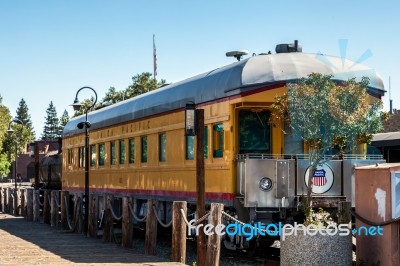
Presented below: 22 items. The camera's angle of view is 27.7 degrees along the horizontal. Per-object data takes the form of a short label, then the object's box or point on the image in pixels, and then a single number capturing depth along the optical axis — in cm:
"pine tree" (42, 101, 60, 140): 17225
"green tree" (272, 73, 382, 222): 1214
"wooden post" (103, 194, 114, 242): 1727
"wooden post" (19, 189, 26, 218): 2720
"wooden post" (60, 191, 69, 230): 2090
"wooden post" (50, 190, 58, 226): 2231
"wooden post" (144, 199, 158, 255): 1445
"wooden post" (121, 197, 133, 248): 1591
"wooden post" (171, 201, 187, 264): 1273
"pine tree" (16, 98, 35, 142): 17125
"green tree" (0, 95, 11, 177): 7594
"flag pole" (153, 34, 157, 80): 5378
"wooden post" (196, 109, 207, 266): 1207
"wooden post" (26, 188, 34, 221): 2562
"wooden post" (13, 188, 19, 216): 2886
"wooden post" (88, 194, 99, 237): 1838
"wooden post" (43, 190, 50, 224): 2356
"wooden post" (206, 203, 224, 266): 1121
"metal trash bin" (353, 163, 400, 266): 1020
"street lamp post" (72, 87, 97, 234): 2002
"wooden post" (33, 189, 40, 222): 2484
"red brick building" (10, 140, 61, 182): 11362
